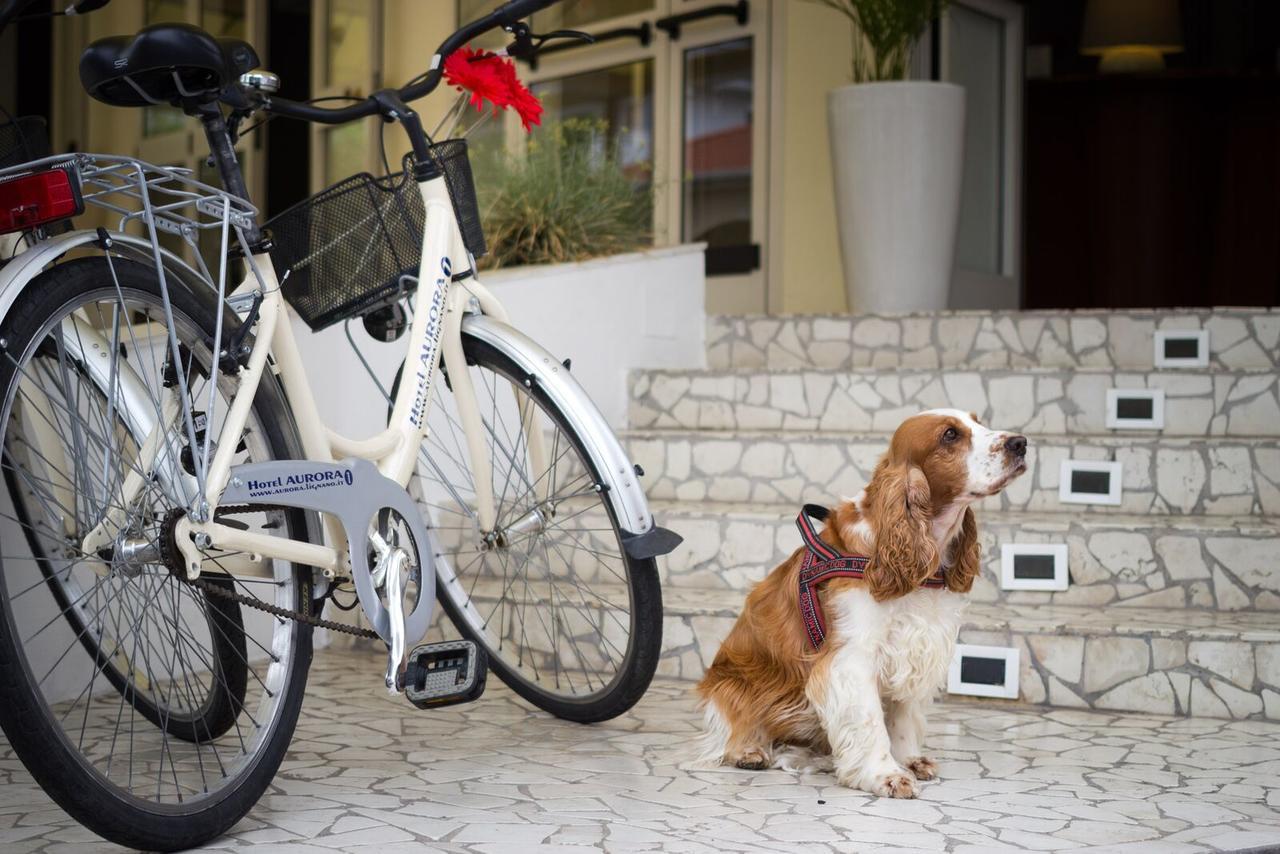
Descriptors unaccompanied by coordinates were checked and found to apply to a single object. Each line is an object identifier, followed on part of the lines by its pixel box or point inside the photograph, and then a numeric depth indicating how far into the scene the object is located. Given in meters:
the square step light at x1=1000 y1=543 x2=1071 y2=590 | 3.21
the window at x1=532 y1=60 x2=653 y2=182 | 6.10
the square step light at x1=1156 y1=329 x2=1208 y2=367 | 4.02
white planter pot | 4.93
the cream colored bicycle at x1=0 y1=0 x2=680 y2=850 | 1.82
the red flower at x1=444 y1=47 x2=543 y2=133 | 2.54
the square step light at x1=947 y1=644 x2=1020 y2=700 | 2.94
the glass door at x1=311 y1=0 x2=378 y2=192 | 7.54
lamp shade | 7.14
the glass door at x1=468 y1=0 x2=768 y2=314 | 5.66
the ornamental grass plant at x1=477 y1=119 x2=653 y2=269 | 4.35
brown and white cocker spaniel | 2.17
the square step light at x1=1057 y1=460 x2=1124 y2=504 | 3.48
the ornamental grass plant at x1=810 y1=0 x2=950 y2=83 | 5.04
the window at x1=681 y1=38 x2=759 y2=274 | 5.71
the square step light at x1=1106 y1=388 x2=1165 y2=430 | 3.75
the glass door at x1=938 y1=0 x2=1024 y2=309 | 5.96
